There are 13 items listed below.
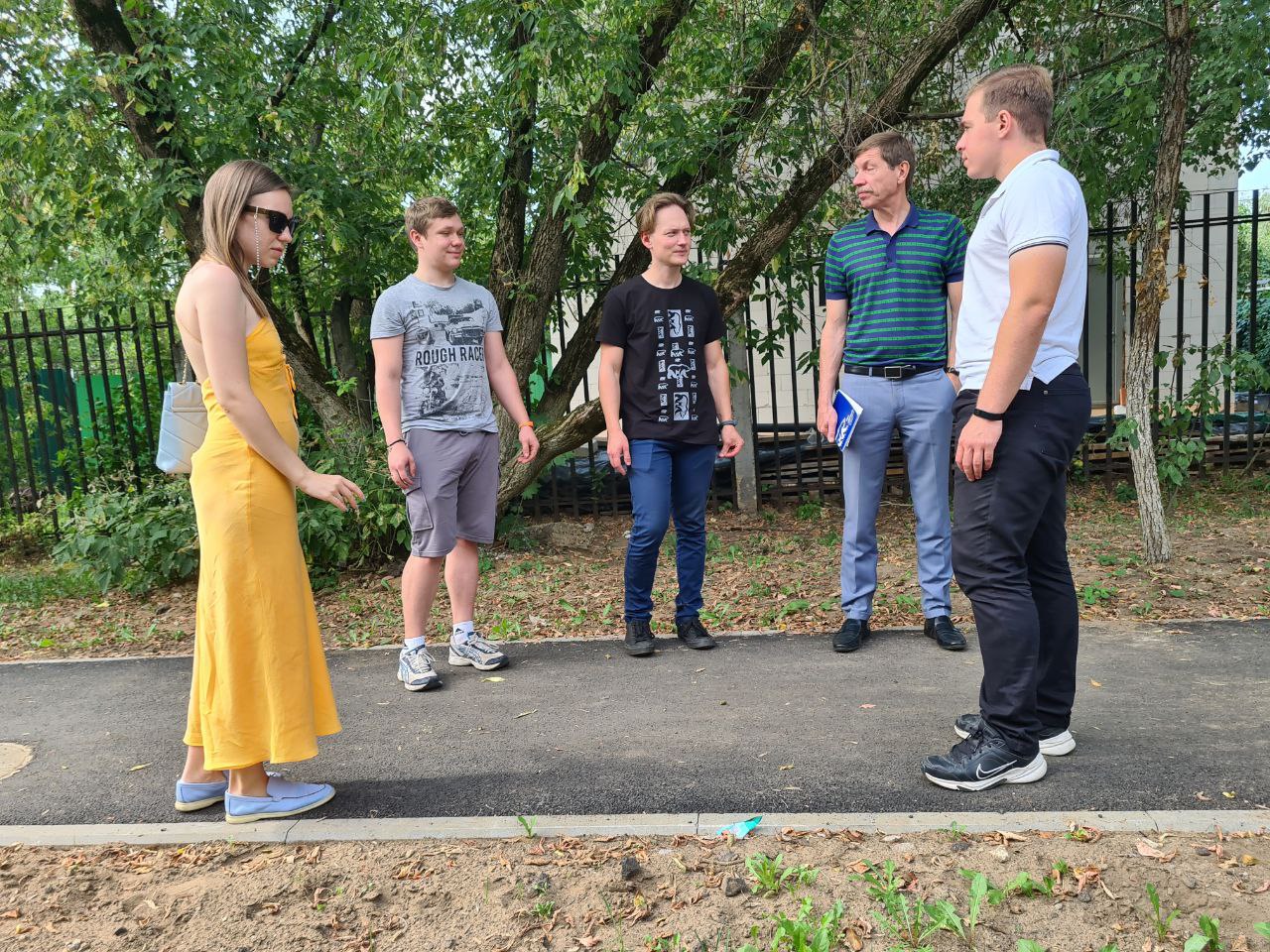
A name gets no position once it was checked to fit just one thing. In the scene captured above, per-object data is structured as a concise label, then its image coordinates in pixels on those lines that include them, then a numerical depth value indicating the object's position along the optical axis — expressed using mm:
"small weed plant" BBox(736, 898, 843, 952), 2229
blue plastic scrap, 2816
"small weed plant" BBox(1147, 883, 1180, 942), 2230
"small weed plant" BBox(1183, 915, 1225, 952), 2148
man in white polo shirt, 2812
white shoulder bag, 3000
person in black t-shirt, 4555
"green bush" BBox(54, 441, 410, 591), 6770
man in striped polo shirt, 4391
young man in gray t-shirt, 4262
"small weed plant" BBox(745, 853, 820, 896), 2518
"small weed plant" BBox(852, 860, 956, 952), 2270
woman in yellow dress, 2908
